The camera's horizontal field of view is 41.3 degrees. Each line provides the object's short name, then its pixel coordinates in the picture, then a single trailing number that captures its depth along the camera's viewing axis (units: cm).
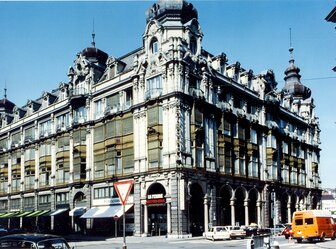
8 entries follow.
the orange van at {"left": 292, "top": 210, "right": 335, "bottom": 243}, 3341
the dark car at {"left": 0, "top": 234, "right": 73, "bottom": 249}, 1409
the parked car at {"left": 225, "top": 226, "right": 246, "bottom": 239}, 3933
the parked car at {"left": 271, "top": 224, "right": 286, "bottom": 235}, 4772
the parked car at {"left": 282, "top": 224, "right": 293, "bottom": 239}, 3996
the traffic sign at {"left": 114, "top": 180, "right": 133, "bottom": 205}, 1421
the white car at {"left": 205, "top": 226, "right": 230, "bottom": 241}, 3828
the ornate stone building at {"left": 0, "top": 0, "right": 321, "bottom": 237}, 4366
